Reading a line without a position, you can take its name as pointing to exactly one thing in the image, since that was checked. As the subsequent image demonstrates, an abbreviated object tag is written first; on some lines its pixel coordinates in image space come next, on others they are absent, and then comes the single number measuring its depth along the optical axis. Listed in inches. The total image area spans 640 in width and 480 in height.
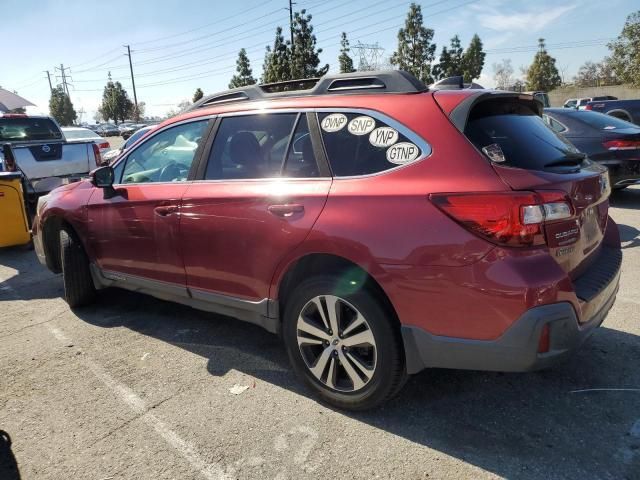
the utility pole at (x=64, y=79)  3940.5
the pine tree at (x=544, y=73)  2672.2
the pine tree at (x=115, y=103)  3523.6
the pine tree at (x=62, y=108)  3496.6
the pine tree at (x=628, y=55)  1561.3
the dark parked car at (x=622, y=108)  485.7
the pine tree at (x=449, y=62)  1956.2
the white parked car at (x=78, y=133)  725.9
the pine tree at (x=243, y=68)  1814.7
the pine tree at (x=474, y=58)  2168.6
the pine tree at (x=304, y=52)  1342.3
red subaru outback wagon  87.2
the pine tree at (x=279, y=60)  1373.0
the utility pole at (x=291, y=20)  1359.5
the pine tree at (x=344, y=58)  1504.7
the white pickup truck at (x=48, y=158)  311.4
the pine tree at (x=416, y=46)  1882.4
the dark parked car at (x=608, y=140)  301.6
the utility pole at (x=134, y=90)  2594.0
